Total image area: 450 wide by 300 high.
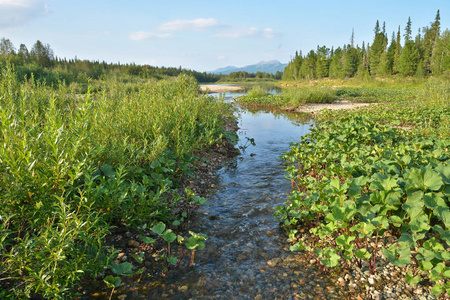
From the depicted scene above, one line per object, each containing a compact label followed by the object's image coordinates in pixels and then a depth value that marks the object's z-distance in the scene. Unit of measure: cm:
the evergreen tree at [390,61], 5027
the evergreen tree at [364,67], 4923
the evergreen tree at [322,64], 6825
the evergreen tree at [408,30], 6600
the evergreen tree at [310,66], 7344
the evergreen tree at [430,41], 4853
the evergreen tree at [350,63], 5725
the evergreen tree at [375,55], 5396
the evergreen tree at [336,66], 6081
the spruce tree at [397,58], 4803
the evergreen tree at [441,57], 4022
